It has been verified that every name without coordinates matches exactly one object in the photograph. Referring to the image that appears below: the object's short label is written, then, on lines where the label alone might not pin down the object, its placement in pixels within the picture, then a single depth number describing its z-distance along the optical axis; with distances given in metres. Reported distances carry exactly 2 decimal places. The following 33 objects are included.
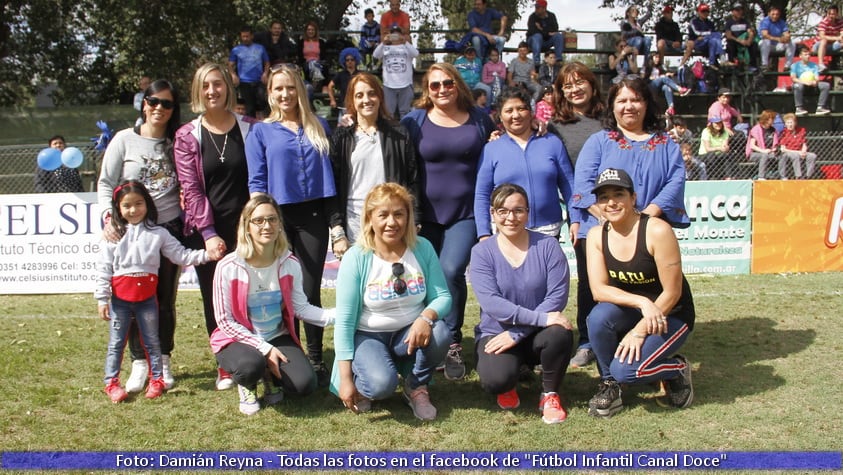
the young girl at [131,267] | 4.25
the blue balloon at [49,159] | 8.98
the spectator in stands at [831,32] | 15.45
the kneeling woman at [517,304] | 3.87
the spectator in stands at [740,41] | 15.55
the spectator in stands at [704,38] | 15.62
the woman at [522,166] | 4.34
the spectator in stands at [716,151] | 10.54
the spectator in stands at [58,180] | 9.48
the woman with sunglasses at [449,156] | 4.39
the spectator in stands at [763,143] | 10.90
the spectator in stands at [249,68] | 12.80
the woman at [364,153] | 4.29
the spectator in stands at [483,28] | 14.20
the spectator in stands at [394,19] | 13.56
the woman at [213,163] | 4.27
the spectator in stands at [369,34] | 14.92
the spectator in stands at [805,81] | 14.68
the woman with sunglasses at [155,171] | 4.34
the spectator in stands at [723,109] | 12.64
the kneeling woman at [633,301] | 3.87
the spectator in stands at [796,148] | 10.75
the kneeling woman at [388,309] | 3.82
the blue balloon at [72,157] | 9.03
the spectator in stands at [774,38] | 15.75
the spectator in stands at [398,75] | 12.39
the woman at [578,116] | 4.69
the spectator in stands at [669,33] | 15.87
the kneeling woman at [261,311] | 3.96
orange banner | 8.87
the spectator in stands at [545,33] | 15.12
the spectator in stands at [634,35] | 15.27
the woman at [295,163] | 4.19
